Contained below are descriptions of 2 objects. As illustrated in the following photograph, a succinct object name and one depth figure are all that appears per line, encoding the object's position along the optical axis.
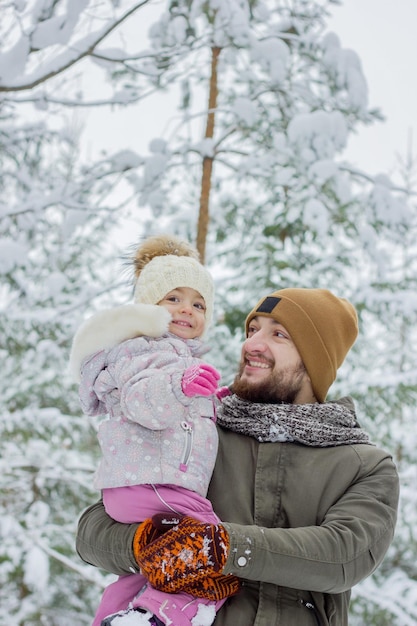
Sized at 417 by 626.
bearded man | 1.75
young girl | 1.91
